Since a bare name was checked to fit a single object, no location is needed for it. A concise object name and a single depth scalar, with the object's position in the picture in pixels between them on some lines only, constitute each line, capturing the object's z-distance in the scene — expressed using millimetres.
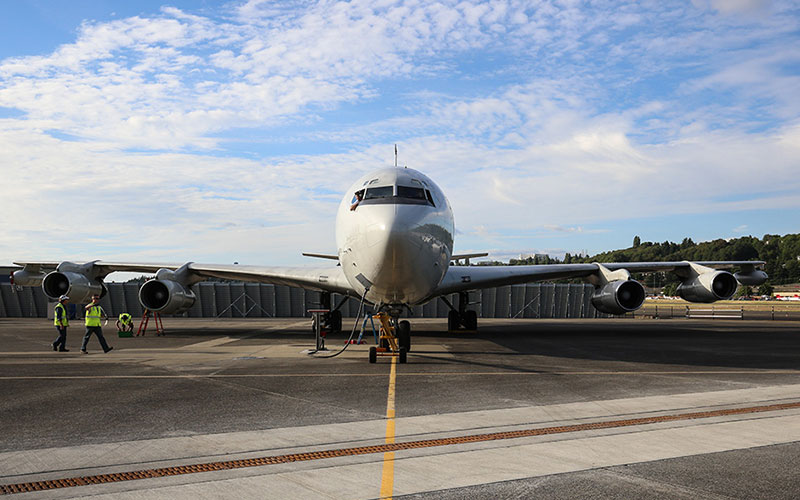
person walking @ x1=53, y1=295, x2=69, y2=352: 16000
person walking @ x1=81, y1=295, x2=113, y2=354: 15516
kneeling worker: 22312
